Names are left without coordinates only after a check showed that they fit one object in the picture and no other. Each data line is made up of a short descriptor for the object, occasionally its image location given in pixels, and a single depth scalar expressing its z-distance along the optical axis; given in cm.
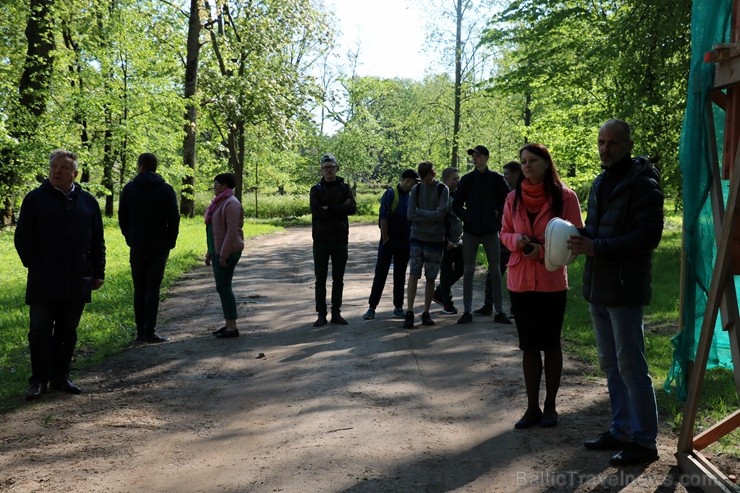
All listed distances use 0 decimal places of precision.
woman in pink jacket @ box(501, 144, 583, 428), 549
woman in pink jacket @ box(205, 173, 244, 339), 934
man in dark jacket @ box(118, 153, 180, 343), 908
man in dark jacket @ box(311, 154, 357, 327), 1007
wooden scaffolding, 426
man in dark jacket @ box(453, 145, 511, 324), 996
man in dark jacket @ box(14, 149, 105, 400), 660
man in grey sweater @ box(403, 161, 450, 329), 982
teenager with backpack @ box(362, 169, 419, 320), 1048
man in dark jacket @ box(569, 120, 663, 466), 476
